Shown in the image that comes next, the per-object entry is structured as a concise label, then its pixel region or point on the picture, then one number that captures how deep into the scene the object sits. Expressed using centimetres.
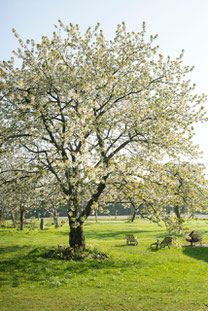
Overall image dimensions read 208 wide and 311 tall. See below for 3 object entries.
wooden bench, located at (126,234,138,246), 2605
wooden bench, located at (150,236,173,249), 2350
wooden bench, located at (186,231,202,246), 2577
